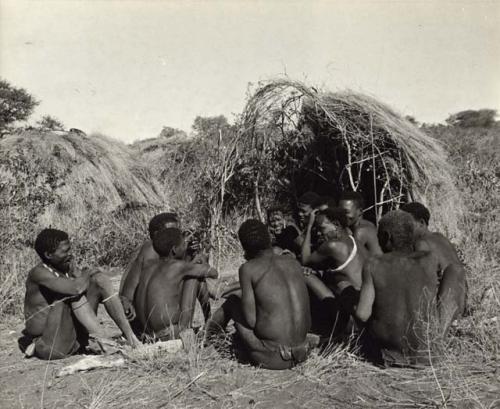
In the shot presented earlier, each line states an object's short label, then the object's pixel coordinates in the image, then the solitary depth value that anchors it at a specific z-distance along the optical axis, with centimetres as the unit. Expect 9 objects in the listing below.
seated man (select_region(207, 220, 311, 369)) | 381
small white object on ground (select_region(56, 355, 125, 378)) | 395
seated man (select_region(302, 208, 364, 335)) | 433
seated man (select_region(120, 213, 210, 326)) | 454
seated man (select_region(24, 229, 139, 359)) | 423
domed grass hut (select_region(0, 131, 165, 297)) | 684
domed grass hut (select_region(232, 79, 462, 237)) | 620
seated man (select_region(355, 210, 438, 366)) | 359
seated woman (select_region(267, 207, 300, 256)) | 554
